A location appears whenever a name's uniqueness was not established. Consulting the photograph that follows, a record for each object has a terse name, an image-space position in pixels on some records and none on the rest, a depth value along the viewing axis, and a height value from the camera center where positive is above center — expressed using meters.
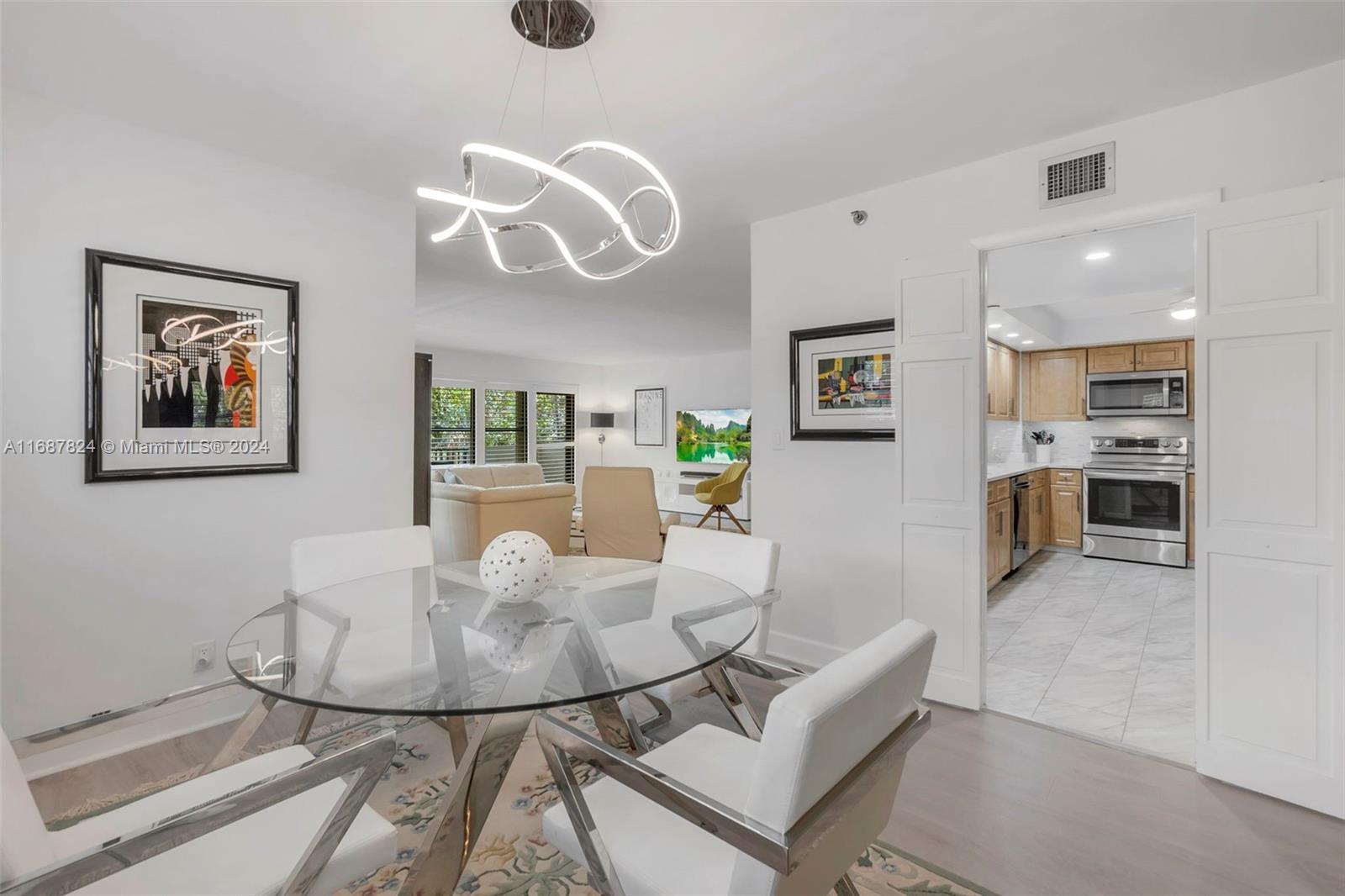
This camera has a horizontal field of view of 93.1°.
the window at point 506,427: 9.33 +0.36
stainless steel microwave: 5.97 +0.56
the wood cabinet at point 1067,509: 6.40 -0.58
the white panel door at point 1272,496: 2.07 -0.15
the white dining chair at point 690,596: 1.59 -0.47
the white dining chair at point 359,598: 1.48 -0.47
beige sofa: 4.98 -0.52
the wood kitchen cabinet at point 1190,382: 5.93 +0.67
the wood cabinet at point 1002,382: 5.83 +0.67
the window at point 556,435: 10.05 +0.24
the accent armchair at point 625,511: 5.29 -0.50
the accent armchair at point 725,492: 8.02 -0.52
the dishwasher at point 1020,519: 5.61 -0.61
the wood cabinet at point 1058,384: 6.54 +0.71
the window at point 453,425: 8.69 +0.35
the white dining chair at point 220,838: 0.92 -0.71
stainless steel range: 5.75 -0.45
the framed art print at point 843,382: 3.18 +0.36
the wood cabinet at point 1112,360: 6.25 +0.92
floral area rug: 1.71 -1.16
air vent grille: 2.51 +1.11
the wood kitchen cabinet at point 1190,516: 5.71 -0.57
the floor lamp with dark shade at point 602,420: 10.42 +0.50
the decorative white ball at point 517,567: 1.79 -0.33
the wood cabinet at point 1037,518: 6.10 -0.66
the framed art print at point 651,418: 10.18 +0.54
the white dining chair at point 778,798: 0.92 -0.57
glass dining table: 1.28 -0.49
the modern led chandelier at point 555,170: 1.62 +0.73
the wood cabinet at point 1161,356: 6.04 +0.92
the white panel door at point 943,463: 2.86 -0.05
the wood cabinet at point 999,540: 4.84 -0.69
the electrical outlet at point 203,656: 2.60 -0.84
